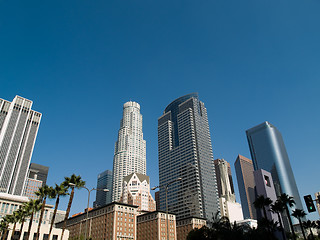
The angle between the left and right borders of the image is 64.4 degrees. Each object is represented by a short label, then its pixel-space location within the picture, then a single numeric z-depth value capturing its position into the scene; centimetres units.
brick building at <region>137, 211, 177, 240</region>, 13512
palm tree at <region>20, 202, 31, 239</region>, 6456
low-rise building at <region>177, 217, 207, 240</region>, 15329
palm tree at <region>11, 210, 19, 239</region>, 6849
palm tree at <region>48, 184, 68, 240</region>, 5459
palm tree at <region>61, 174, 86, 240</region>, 5535
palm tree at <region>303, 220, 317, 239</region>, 9316
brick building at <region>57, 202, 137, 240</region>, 12051
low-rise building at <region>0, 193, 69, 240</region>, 9462
